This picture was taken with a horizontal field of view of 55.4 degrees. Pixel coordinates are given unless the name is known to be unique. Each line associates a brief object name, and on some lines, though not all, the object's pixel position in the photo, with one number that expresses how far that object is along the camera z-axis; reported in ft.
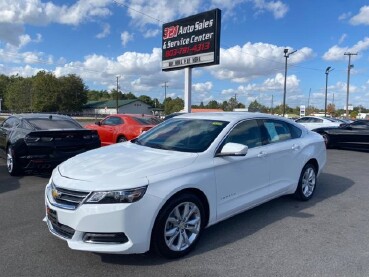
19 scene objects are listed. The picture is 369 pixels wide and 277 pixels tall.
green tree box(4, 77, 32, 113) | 310.65
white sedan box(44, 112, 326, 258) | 11.28
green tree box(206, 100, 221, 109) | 408.05
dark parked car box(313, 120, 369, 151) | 48.19
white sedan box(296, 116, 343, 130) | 68.03
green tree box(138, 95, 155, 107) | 464.69
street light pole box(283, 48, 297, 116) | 107.95
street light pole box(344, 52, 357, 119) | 149.63
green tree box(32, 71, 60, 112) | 281.74
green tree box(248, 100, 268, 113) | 363.07
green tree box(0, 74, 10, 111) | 378.73
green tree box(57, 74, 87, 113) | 287.89
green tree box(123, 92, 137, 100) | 461.37
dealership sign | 55.93
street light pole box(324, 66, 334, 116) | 154.32
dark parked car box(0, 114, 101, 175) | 24.75
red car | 41.39
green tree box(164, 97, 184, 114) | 338.34
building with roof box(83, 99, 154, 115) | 317.83
